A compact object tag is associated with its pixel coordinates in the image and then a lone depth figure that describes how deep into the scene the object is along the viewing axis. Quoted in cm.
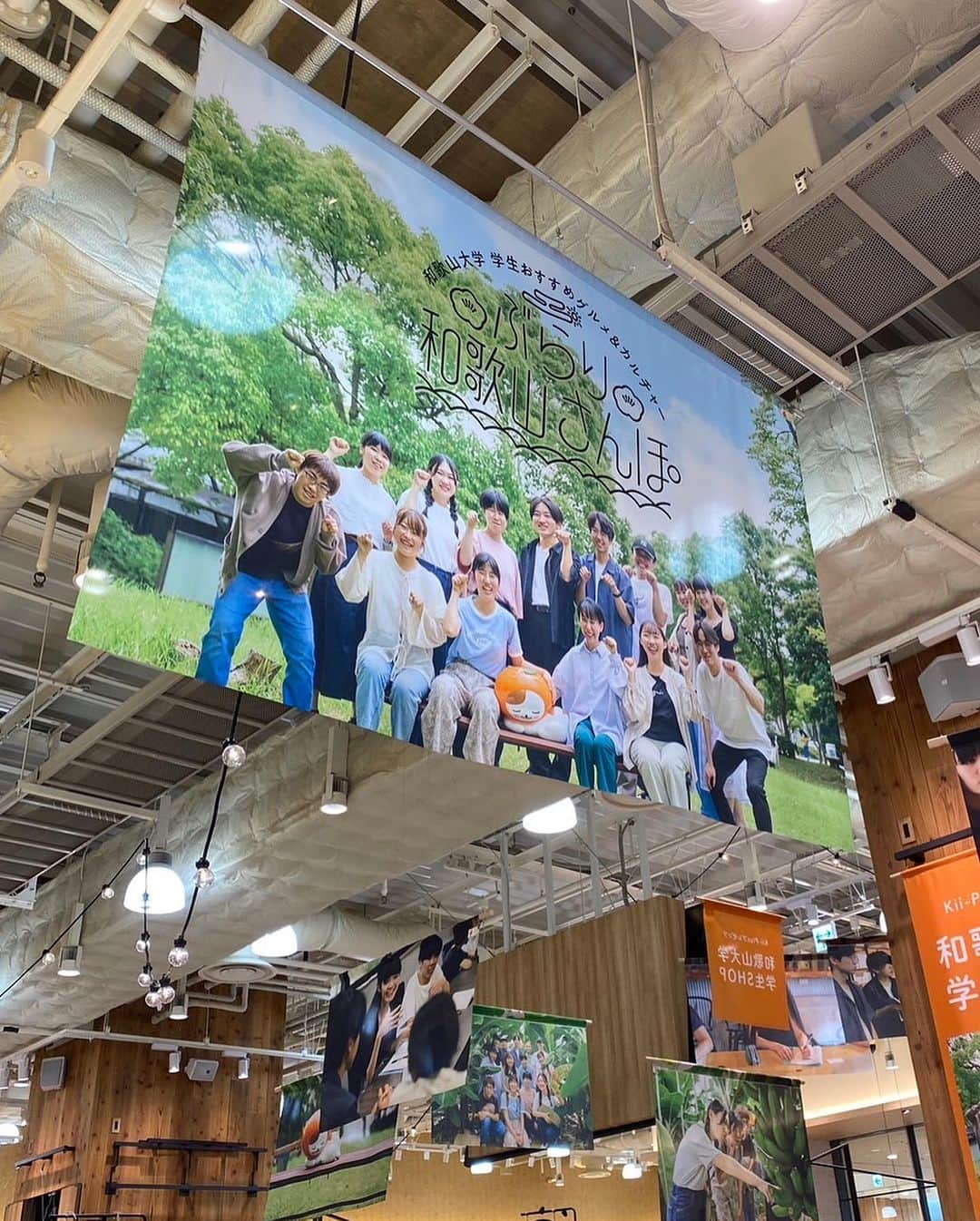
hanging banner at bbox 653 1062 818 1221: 493
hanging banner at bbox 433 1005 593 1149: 549
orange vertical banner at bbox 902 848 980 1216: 621
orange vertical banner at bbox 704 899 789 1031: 669
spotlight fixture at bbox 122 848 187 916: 660
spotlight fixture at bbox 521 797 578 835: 679
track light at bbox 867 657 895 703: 658
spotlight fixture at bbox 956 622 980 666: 627
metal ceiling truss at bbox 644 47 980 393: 421
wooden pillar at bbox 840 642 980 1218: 643
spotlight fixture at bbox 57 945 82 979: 916
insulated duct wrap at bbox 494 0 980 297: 390
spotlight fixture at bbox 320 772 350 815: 666
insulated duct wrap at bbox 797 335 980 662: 529
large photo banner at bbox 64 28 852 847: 277
